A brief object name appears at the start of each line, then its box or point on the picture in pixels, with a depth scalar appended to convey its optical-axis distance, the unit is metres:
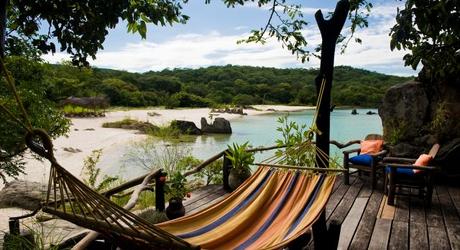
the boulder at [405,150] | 6.12
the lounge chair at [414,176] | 4.14
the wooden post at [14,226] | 3.06
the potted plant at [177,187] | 4.22
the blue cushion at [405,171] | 4.28
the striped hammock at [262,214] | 2.37
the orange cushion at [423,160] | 4.24
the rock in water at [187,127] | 17.53
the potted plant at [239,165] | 5.19
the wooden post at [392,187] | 4.24
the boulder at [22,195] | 5.91
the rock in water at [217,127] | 18.94
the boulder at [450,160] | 5.34
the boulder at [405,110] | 6.35
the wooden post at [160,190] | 4.12
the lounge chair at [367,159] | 4.91
